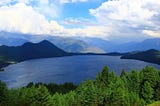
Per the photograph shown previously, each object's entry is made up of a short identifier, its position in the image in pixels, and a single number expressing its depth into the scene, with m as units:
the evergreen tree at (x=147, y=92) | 68.51
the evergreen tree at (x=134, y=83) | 70.75
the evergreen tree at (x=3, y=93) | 65.05
